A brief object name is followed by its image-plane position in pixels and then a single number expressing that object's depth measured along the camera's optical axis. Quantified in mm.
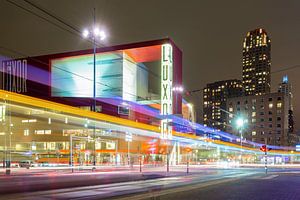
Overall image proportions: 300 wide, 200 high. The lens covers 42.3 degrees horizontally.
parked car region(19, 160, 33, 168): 49556
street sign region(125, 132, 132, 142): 47938
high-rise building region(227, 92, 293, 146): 136375
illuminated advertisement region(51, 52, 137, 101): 72188
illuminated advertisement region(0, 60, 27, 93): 86725
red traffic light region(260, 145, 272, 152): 42031
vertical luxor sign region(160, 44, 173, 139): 62441
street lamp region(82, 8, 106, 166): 35031
